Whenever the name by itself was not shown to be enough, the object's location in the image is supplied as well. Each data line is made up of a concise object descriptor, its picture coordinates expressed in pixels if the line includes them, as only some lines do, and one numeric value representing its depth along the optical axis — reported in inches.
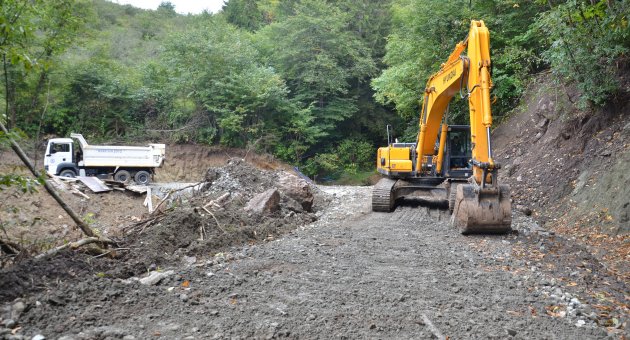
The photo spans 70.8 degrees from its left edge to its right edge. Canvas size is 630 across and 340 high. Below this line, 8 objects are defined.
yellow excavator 261.4
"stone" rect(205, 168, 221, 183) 453.1
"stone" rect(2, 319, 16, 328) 126.2
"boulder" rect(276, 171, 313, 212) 403.2
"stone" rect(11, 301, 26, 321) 131.1
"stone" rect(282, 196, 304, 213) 364.9
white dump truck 722.8
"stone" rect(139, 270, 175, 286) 171.4
